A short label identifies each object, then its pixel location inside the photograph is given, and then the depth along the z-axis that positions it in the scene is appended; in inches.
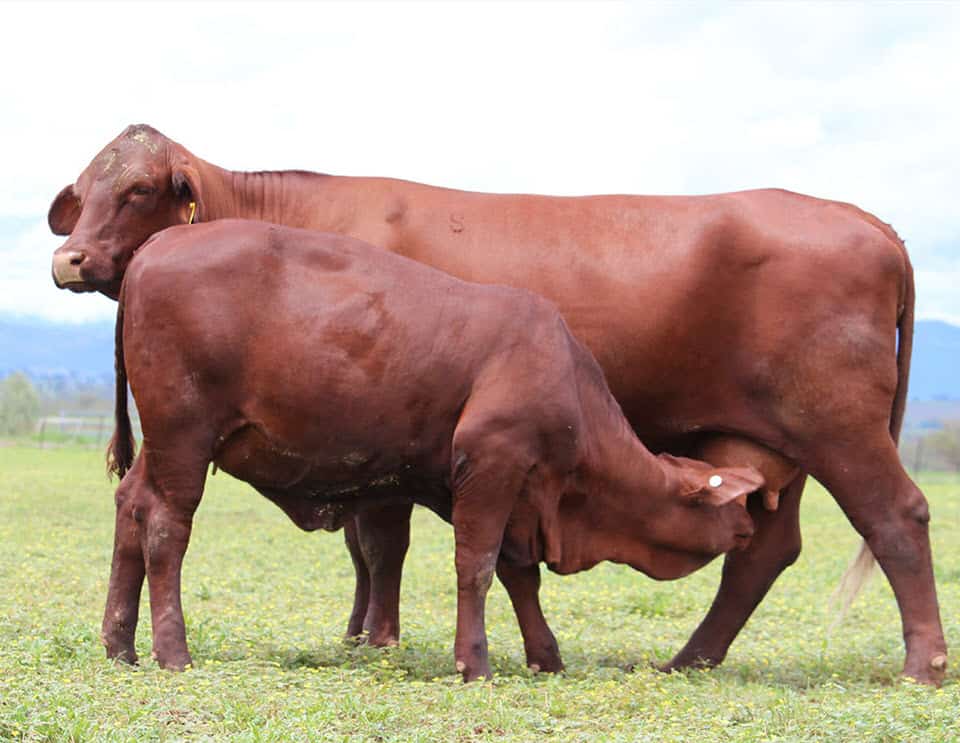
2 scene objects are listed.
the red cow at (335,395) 610.0
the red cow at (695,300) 697.0
